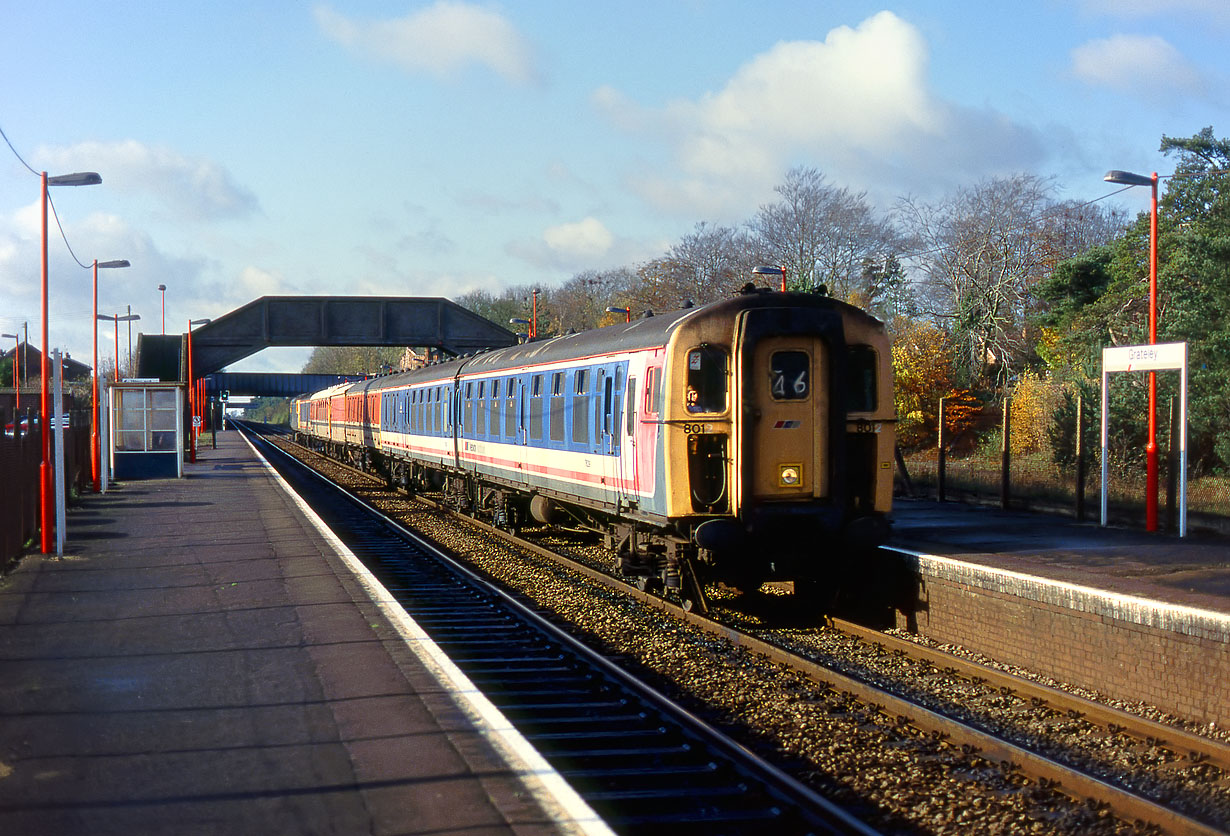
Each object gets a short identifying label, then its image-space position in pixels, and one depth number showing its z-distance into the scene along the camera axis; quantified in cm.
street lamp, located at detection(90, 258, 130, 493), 2788
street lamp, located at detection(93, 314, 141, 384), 4030
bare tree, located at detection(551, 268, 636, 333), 7800
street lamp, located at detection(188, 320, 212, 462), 4115
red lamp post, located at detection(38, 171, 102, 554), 1579
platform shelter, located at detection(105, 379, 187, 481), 3130
